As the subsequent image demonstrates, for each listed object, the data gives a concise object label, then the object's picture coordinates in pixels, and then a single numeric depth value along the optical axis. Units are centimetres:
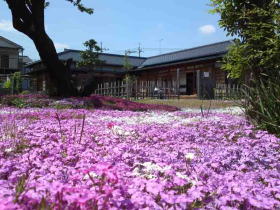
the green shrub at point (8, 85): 2837
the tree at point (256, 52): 495
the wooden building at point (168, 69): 2514
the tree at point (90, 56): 3134
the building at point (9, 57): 4400
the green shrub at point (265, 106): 478
